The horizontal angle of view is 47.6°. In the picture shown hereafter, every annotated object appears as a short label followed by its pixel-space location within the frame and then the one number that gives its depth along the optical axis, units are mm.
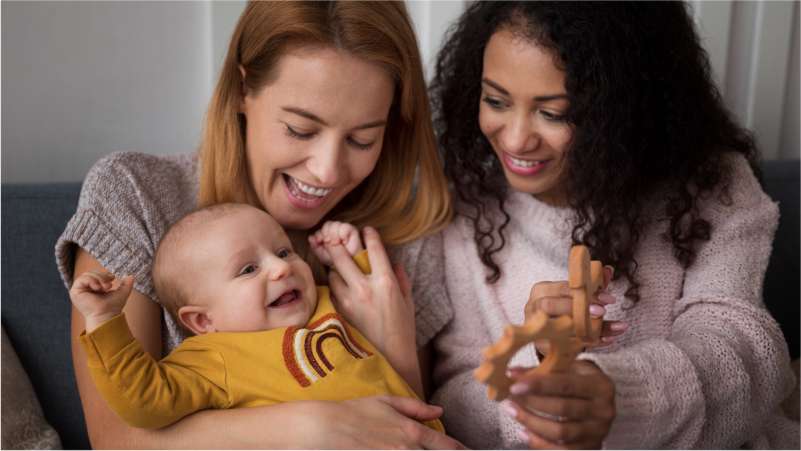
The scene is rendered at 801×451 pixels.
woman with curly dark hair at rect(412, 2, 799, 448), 1409
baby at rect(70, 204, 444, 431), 1320
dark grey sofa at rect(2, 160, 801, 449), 1697
